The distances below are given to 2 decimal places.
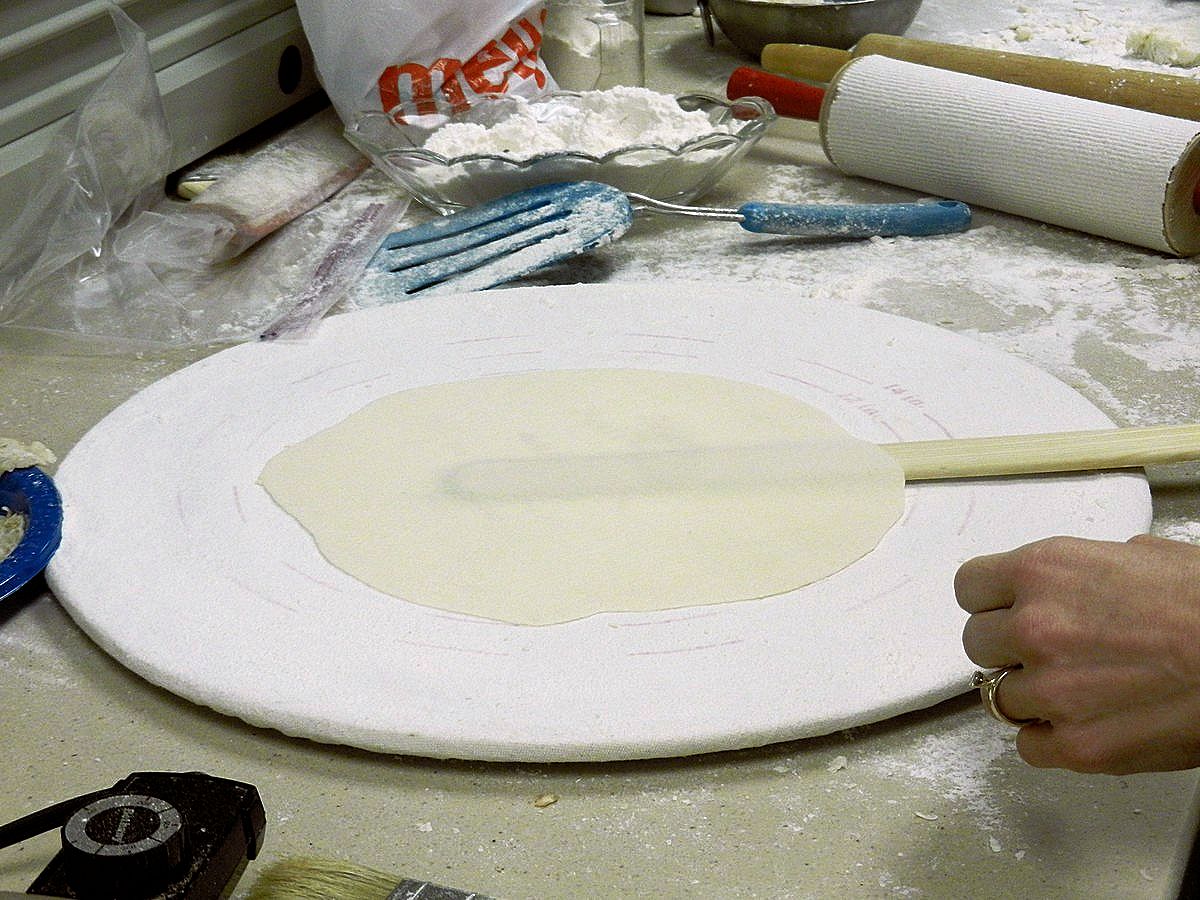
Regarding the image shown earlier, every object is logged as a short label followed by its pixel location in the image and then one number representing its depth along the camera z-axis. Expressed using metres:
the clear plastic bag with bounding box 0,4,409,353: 1.41
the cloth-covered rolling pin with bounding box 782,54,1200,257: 1.48
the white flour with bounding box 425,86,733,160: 1.68
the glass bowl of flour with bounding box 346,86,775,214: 1.58
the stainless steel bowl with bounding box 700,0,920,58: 2.12
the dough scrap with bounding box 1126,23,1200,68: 2.16
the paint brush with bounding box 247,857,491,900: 0.63
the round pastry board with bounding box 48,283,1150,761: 0.80
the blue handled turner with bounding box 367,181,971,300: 1.49
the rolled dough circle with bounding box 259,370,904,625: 0.91
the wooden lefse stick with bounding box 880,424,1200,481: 1.03
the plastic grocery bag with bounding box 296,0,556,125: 1.79
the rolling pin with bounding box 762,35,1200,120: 1.66
